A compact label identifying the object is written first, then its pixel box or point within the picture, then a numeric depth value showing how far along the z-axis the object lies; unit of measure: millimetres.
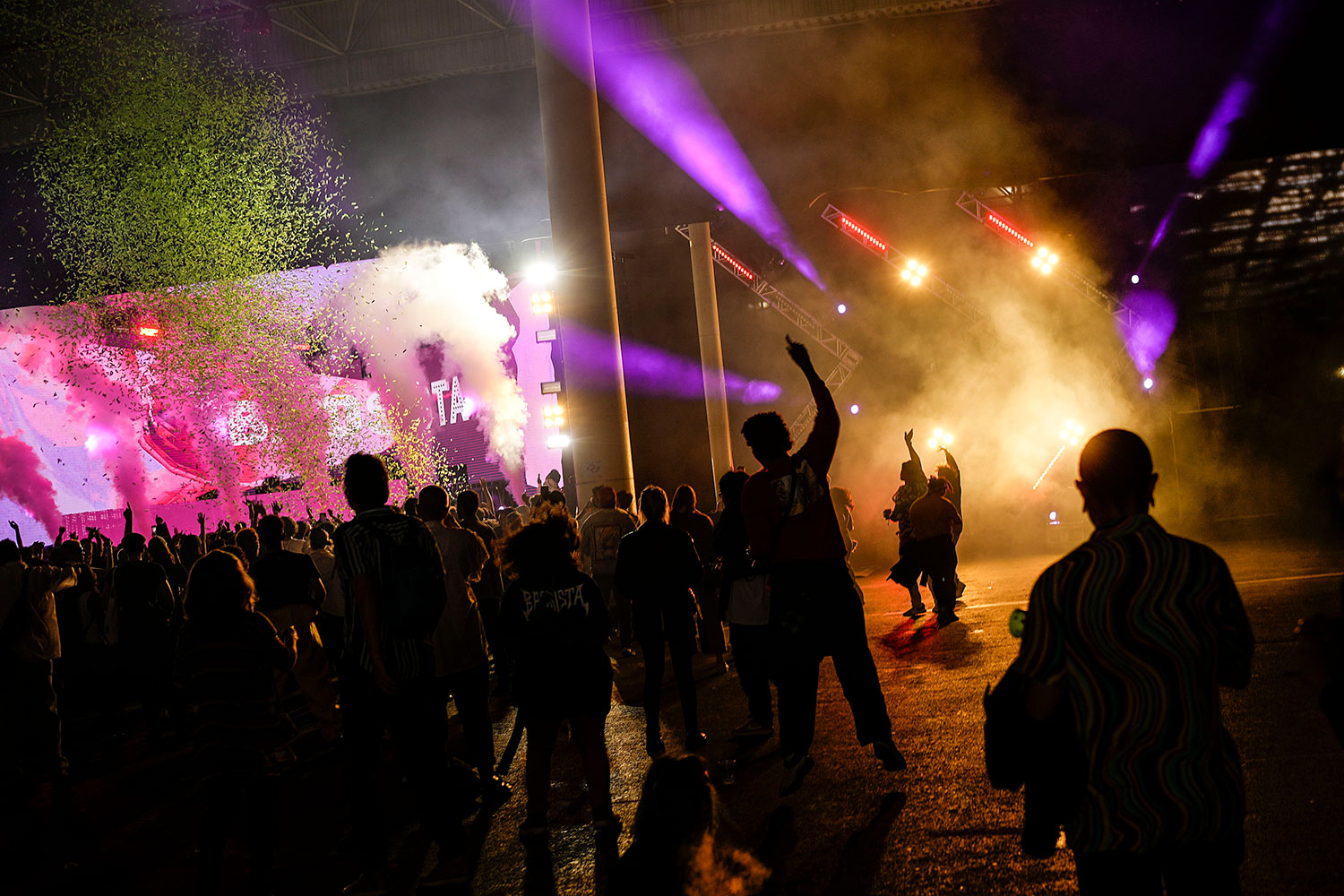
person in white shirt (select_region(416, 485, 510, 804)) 5172
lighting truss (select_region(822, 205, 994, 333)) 23297
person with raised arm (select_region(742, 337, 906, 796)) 4789
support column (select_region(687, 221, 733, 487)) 24031
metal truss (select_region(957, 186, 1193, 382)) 20828
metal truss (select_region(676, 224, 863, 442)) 25562
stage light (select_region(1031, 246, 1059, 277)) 21500
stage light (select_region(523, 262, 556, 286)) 24022
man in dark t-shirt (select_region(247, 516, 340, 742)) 6562
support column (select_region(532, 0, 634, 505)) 12320
